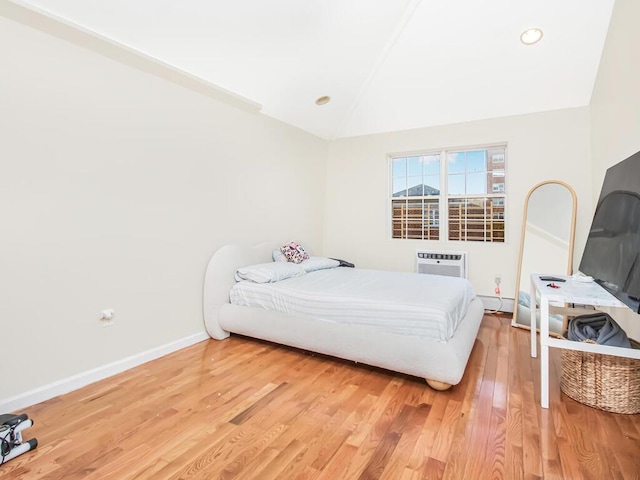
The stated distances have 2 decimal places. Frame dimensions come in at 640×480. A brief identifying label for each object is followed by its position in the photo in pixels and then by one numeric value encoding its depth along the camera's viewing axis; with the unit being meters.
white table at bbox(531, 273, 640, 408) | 1.84
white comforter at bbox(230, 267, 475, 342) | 2.32
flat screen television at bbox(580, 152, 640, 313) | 1.58
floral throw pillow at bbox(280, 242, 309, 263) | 3.89
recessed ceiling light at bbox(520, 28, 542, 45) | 3.13
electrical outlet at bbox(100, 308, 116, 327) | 2.40
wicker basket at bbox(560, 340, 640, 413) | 1.92
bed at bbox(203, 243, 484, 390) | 2.19
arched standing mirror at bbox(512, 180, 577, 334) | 3.60
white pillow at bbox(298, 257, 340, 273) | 3.73
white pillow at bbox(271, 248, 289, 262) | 3.87
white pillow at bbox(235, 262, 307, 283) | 3.16
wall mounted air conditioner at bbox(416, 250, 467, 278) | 4.19
